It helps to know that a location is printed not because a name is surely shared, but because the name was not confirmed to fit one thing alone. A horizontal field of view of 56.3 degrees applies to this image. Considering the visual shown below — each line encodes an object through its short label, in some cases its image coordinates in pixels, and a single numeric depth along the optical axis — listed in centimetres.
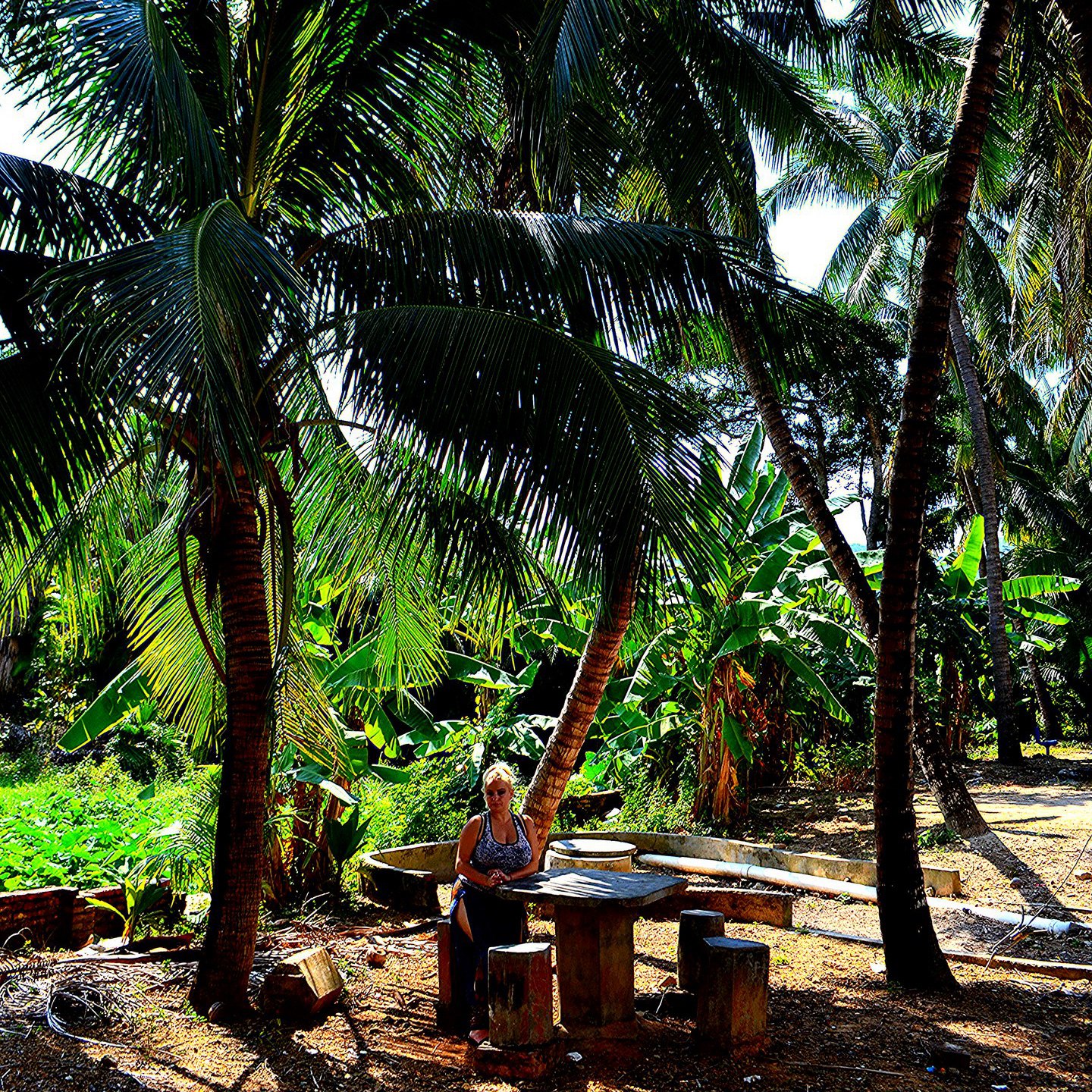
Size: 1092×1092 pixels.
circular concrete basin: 770
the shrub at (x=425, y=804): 1059
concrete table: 511
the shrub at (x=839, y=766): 1358
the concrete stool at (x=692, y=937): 541
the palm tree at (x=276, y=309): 448
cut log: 532
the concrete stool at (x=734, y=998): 481
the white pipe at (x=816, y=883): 719
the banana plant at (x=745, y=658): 1118
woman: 531
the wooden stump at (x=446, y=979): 541
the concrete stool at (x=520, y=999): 462
